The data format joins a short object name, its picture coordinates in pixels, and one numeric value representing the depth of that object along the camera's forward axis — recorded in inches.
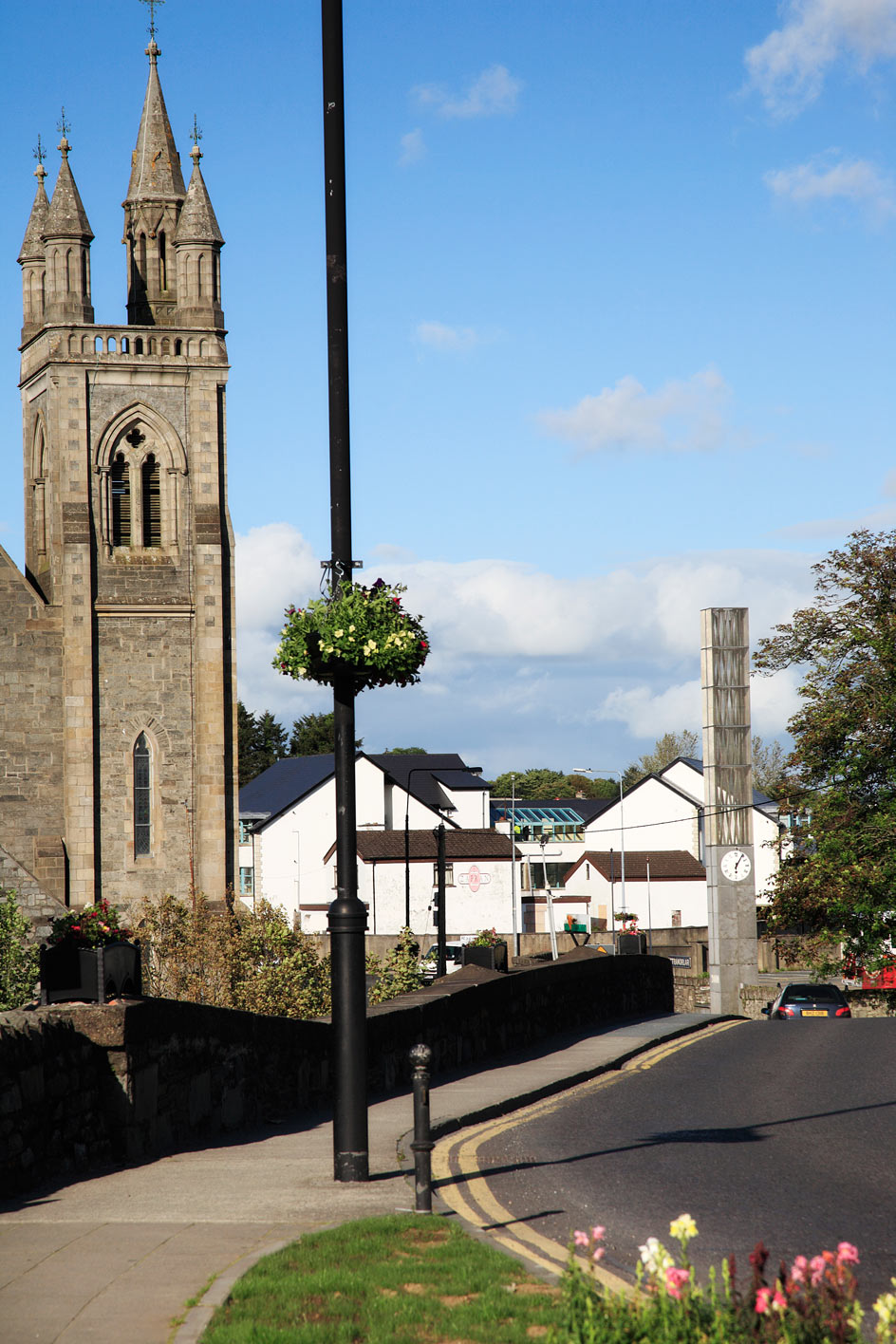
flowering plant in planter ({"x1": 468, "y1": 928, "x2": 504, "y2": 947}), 1601.1
